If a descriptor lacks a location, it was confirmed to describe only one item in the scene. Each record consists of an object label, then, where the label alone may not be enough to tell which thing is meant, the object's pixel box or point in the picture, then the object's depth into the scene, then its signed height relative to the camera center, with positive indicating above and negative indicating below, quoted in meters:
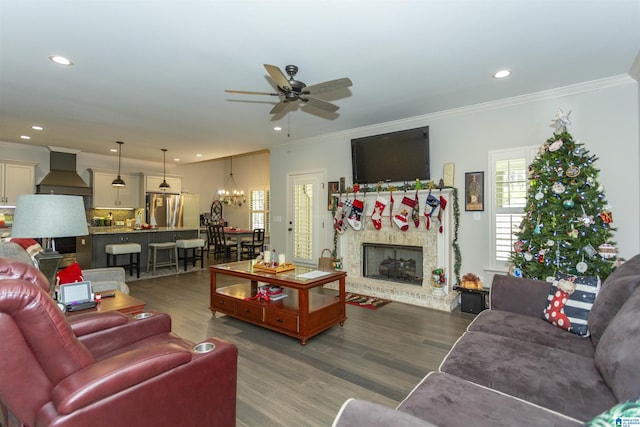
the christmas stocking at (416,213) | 4.66 -0.01
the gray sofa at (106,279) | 3.49 -0.76
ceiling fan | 2.64 +1.11
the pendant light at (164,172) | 7.81 +1.22
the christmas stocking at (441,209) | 4.48 +0.04
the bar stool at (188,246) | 6.84 -0.70
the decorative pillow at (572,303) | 2.18 -0.66
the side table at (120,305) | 2.33 -0.71
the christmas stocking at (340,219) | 5.44 -0.11
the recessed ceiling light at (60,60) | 3.00 +1.49
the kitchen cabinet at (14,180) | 6.41 +0.70
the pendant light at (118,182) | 7.34 +0.73
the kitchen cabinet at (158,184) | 8.61 +0.84
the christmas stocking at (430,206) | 4.51 +0.09
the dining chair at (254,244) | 8.45 -0.84
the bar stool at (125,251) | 5.94 -0.72
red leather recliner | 1.10 -0.66
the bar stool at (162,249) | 6.54 -0.83
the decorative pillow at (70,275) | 2.76 -0.54
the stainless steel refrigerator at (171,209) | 8.62 +0.12
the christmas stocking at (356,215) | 5.23 -0.04
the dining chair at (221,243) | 8.33 -0.79
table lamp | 2.08 -0.02
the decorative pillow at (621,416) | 0.75 -0.50
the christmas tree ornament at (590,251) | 3.17 -0.40
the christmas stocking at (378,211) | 5.07 +0.02
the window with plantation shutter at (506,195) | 4.06 +0.22
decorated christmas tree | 3.17 -0.06
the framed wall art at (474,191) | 4.34 +0.29
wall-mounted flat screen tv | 4.75 +0.89
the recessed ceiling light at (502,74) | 3.30 +1.46
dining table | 8.25 -0.58
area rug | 4.44 -1.30
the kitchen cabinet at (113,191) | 7.74 +0.57
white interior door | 6.08 -0.08
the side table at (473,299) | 4.04 -1.13
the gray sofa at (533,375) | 1.24 -0.81
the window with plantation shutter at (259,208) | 10.24 +0.16
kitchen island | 6.15 -0.54
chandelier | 10.75 +0.67
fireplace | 4.49 -0.69
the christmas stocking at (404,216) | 4.78 -0.05
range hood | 6.86 +0.79
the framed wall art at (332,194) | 5.69 +0.35
